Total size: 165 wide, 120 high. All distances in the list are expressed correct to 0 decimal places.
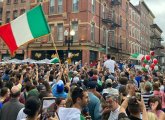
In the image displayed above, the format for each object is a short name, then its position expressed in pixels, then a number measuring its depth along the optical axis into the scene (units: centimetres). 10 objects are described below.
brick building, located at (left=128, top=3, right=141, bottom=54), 2571
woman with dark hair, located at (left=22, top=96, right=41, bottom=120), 195
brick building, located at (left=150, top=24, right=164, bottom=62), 3570
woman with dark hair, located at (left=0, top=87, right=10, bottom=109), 318
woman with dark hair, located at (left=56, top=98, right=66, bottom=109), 238
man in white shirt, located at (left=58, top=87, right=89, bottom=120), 200
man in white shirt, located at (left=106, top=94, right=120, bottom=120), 237
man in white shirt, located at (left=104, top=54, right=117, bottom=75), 686
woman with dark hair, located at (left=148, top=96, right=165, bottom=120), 256
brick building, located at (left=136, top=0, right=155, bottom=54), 3049
